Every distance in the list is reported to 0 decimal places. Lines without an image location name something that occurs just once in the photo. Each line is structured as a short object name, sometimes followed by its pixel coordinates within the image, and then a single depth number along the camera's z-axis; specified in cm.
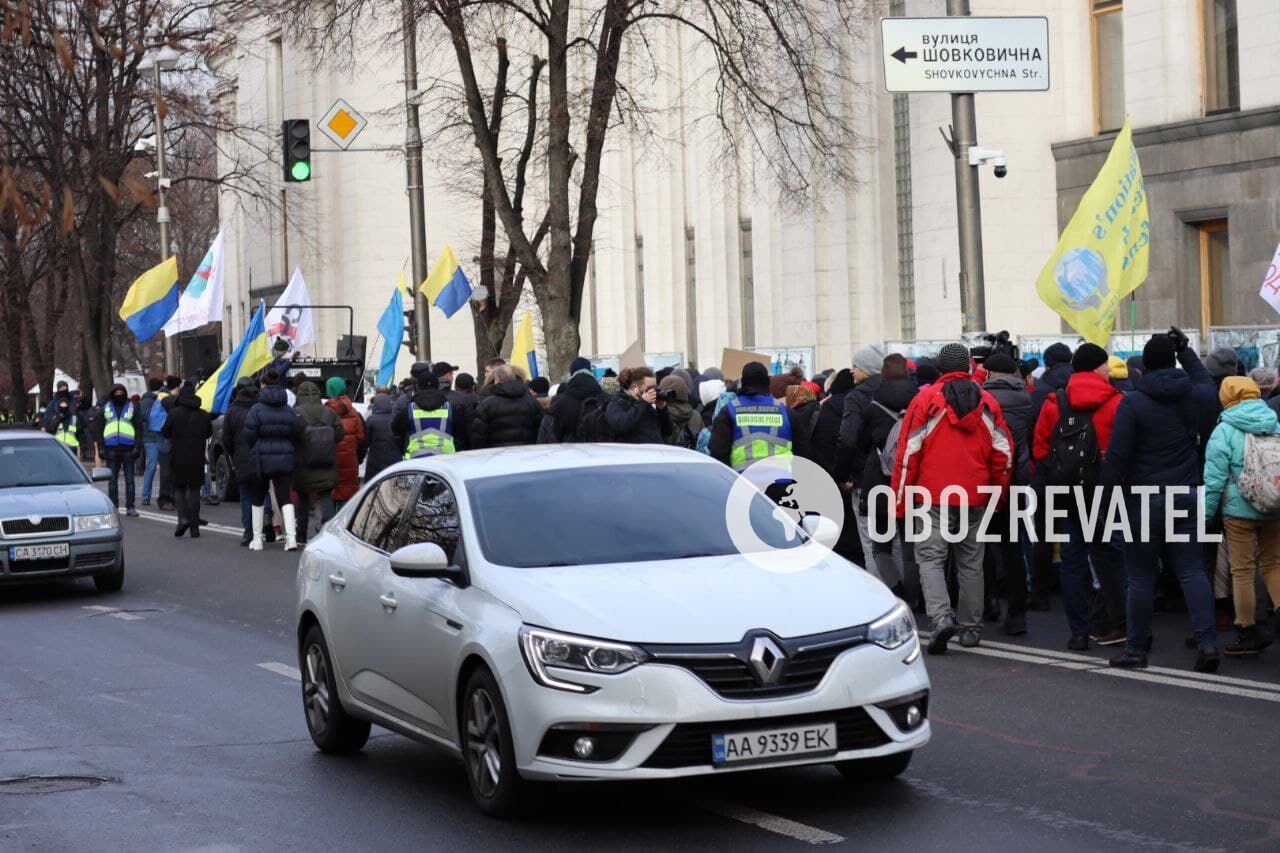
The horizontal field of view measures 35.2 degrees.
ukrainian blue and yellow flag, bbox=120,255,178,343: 3462
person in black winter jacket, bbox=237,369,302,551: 2147
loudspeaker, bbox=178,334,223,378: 3981
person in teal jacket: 1172
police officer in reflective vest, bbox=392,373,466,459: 1997
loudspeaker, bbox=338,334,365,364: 3805
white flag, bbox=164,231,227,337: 3511
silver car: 1778
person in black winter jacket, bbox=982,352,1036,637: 1343
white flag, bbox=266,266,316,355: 3738
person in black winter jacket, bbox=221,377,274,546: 2189
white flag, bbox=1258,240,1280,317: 1895
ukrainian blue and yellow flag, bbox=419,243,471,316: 3047
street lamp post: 3975
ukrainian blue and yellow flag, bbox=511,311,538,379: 2853
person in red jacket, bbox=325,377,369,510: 2202
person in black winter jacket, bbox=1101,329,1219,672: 1143
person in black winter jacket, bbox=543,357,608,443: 1802
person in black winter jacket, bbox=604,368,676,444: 1639
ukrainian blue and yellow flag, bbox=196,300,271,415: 2942
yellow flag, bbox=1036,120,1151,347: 1733
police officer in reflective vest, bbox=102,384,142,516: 2955
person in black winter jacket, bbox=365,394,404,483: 2123
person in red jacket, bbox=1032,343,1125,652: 1245
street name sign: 1703
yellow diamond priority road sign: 2781
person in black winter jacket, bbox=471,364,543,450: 1916
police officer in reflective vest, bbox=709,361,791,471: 1488
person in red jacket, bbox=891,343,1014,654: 1238
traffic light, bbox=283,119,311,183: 2678
